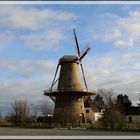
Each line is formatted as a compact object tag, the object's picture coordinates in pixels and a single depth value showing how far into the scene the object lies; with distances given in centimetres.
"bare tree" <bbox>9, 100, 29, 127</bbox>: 3684
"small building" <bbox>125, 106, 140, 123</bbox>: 5869
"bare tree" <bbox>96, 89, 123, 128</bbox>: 2655
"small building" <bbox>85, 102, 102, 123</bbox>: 3999
